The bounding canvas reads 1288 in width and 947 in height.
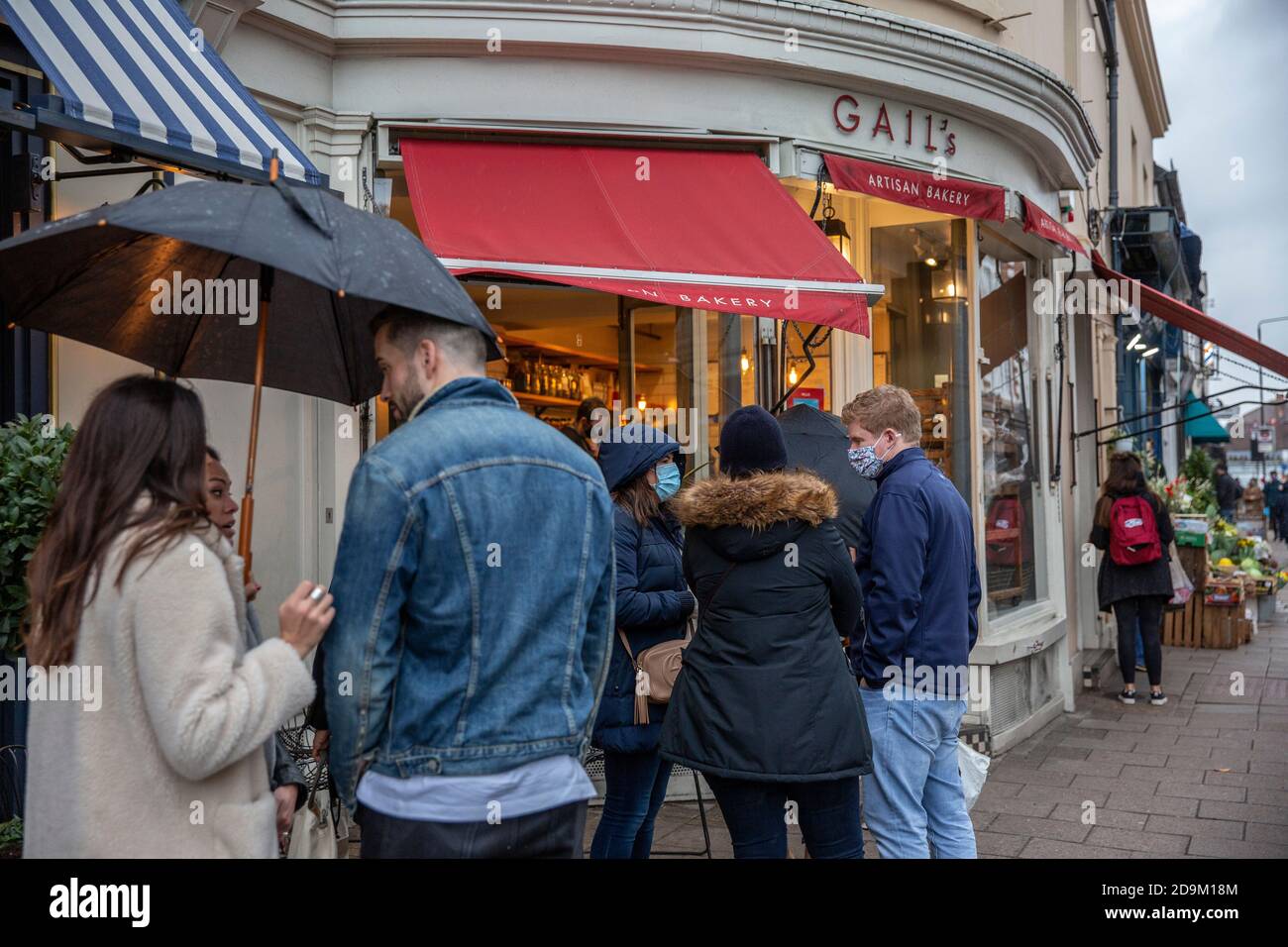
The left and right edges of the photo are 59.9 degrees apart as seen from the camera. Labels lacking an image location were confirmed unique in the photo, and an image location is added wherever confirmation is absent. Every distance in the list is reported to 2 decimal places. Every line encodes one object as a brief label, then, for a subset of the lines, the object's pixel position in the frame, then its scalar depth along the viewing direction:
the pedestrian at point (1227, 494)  21.27
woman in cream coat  2.06
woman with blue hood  4.06
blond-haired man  3.95
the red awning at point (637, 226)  5.29
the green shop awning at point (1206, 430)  23.78
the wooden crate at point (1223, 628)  12.06
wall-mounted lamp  7.46
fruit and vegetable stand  11.79
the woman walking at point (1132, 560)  9.06
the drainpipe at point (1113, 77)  12.06
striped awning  3.93
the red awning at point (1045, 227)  7.71
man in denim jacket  2.20
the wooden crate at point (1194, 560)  11.75
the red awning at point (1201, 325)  9.65
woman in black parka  3.42
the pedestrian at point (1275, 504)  29.28
